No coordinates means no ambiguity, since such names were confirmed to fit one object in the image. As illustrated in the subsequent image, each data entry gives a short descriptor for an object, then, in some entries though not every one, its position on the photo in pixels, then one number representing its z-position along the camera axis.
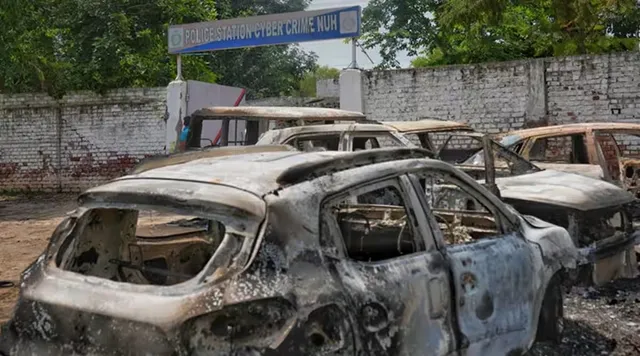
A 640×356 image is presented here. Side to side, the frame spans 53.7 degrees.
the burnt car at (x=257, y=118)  8.44
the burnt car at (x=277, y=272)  2.45
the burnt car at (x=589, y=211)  5.35
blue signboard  12.86
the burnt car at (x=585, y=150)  7.80
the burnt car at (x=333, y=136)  7.14
